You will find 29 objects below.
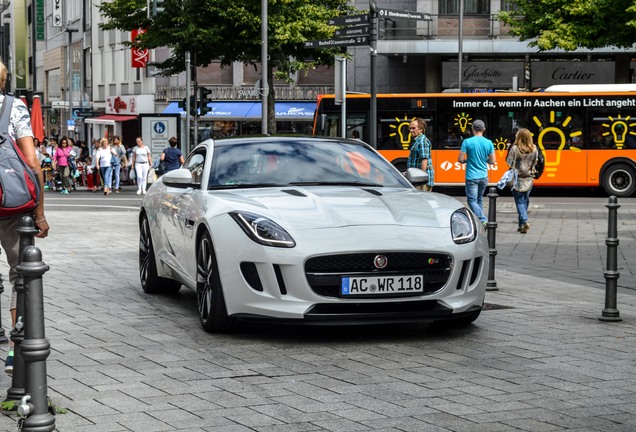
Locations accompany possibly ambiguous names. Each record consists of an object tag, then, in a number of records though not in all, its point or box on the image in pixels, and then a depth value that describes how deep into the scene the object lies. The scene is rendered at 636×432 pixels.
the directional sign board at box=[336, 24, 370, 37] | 17.31
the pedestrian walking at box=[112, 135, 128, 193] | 35.56
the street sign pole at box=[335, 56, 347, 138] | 19.75
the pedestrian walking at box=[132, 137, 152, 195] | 33.25
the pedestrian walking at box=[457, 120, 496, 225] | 18.00
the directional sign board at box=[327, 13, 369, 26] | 17.31
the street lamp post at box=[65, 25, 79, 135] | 56.54
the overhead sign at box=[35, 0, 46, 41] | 77.81
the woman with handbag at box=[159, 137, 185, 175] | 30.70
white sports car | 7.78
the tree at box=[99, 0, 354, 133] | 37.62
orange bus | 32.00
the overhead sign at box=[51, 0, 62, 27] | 70.94
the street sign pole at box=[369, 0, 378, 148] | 17.22
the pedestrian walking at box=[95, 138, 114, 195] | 34.53
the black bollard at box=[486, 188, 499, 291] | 10.89
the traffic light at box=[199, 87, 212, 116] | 34.47
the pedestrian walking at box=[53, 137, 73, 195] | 35.84
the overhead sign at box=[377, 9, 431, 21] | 16.42
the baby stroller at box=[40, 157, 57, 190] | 37.12
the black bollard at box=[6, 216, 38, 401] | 5.95
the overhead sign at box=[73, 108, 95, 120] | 55.19
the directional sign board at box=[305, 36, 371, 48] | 17.42
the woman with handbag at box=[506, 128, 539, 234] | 19.33
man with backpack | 6.29
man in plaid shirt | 14.98
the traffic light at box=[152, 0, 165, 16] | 33.31
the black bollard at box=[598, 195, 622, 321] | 9.05
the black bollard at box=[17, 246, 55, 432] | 4.48
